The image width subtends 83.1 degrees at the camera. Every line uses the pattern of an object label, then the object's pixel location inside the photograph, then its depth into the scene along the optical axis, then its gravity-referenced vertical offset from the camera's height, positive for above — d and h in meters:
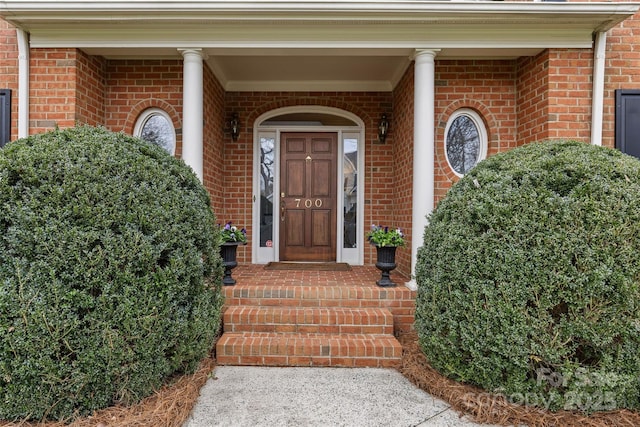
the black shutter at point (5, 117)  4.03 +0.98
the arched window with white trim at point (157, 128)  4.59 +1.00
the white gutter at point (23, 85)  3.80 +1.28
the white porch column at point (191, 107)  3.81 +1.05
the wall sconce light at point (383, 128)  5.30 +1.19
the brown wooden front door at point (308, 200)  5.53 +0.12
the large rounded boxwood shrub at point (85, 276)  2.05 -0.42
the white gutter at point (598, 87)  3.75 +1.29
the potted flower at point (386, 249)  3.85 -0.43
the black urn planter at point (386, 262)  3.84 -0.57
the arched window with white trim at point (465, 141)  4.45 +0.84
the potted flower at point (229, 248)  3.84 -0.45
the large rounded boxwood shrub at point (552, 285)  2.19 -0.47
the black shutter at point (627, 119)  3.99 +1.01
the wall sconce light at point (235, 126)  5.32 +1.20
